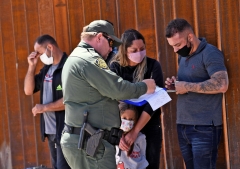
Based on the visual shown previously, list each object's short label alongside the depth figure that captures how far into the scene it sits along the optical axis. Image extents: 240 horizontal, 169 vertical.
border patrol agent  8.24
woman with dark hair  9.85
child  9.70
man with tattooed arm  9.07
